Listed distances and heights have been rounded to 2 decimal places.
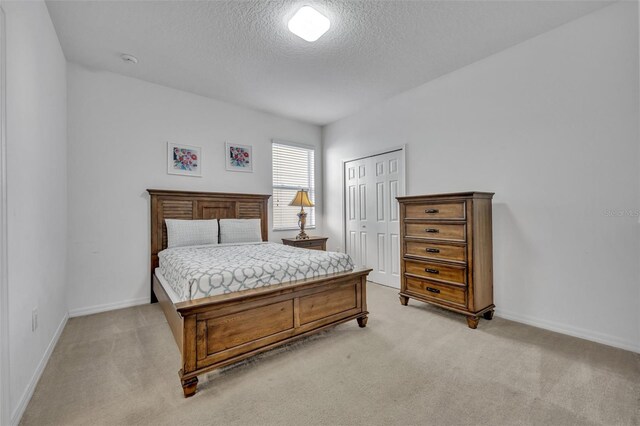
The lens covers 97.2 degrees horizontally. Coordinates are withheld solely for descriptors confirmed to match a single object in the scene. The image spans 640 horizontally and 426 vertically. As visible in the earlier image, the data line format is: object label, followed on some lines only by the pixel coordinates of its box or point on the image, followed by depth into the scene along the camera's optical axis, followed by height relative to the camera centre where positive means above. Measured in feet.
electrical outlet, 5.90 -2.19
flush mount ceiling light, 7.45 +5.19
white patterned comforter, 6.28 -1.37
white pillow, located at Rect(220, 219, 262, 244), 12.14 -0.73
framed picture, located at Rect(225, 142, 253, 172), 13.65 +2.83
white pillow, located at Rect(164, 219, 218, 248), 11.08 -0.71
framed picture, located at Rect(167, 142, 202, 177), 12.01 +2.42
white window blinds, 15.51 +1.97
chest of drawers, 8.65 -1.33
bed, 5.72 -2.27
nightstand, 14.07 -1.48
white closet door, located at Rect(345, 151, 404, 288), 13.10 -0.01
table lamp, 14.57 +0.50
